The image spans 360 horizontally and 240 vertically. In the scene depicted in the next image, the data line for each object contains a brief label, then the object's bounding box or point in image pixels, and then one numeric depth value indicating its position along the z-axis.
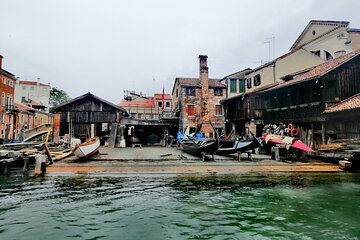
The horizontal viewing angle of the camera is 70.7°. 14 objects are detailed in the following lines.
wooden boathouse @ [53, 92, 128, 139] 27.50
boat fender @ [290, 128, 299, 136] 18.92
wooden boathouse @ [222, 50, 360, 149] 16.33
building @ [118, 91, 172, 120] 50.94
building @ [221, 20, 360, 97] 22.66
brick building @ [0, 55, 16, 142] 32.56
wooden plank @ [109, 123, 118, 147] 25.52
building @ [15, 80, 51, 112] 59.41
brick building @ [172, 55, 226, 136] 33.28
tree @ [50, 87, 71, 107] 67.84
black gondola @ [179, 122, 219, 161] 15.67
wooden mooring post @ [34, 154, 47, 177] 11.90
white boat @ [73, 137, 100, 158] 14.66
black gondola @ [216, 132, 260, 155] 16.06
